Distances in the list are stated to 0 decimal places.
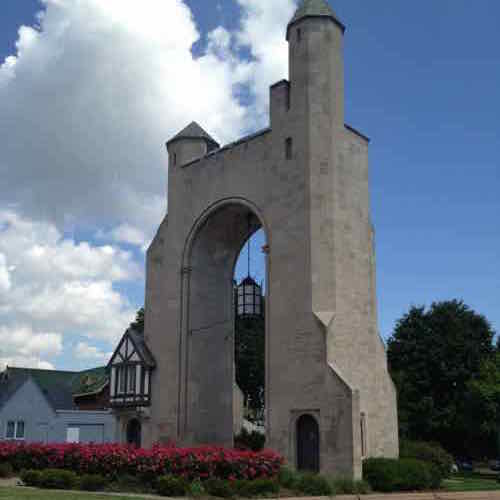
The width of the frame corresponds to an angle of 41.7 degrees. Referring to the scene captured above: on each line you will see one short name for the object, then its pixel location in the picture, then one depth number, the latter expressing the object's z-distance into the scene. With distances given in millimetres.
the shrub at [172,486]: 17688
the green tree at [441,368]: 43312
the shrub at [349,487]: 19875
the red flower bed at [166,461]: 18828
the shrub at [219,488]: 17328
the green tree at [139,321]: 48250
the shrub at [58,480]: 19141
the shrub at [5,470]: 22289
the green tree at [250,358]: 46219
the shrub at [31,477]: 19578
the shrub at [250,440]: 32512
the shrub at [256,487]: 17641
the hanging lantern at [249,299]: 30281
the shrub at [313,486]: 19153
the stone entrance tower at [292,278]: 23531
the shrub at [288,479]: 19641
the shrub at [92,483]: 18812
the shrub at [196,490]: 17339
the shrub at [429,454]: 25344
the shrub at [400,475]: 20828
